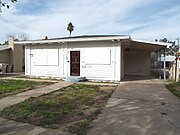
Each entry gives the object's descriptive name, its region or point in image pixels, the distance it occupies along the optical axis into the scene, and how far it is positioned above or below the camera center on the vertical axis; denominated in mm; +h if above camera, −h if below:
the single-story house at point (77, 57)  8834 +602
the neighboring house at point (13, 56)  15024 +996
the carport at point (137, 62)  14205 +335
